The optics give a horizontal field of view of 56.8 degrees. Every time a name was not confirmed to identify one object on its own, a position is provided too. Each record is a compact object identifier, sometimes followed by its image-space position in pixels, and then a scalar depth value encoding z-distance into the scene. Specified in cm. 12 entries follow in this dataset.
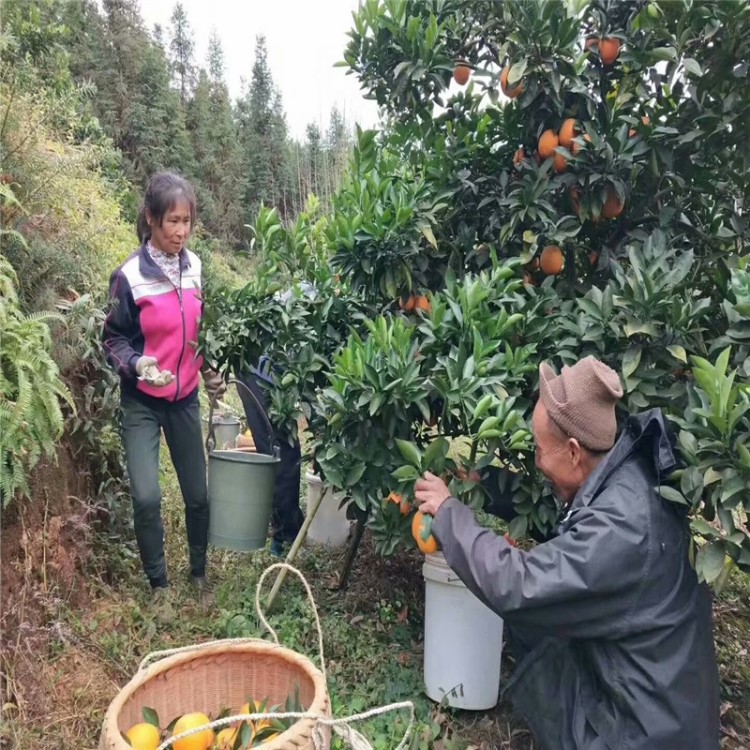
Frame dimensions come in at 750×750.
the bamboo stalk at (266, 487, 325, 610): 316
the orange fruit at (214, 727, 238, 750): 202
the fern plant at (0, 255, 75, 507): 236
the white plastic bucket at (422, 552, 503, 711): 269
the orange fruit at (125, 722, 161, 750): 186
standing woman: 303
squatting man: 180
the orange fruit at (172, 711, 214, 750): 197
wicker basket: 205
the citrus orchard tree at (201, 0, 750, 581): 227
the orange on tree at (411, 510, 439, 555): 216
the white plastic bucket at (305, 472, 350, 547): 429
